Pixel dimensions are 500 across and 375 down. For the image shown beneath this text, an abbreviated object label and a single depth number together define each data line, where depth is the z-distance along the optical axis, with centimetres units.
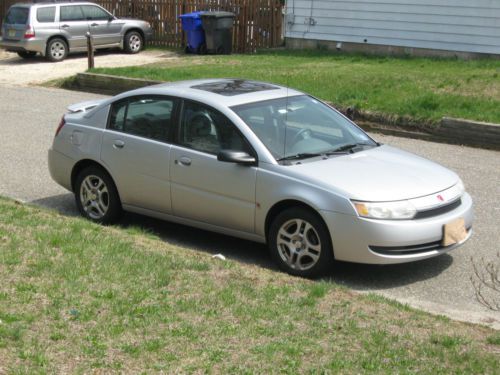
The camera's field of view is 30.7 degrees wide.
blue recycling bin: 2534
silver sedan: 732
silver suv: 2502
